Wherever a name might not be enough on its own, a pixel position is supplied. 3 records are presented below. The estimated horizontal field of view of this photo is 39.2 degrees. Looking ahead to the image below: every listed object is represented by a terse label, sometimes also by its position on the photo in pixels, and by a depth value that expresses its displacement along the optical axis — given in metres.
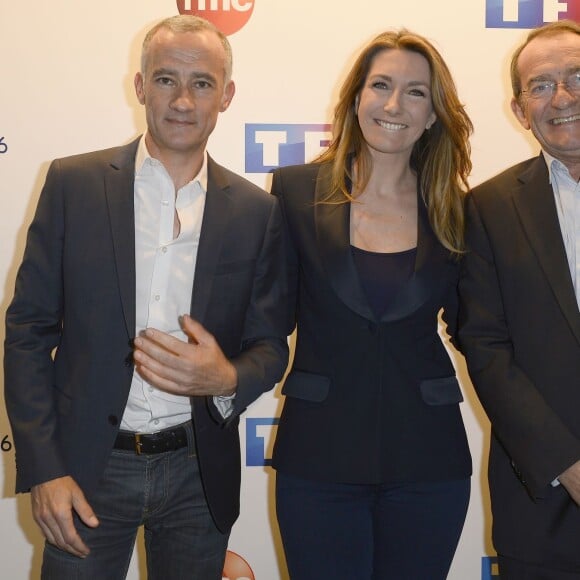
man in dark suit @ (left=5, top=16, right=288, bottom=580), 1.99
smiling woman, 2.24
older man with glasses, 2.03
